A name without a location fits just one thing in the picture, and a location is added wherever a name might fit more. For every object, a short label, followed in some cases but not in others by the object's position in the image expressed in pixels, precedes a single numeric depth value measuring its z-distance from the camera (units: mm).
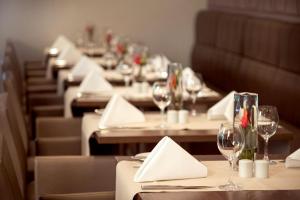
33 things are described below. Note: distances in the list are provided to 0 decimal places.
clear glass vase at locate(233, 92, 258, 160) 3324
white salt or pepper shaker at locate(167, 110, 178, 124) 4777
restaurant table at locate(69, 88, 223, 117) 5812
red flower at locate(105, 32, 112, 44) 10422
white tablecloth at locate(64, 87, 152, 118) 5945
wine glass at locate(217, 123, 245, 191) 3234
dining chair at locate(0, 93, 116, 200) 4203
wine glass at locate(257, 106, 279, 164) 3539
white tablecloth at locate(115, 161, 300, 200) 3168
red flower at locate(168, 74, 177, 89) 5012
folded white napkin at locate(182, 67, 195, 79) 5616
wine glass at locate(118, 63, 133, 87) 6707
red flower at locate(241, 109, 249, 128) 3326
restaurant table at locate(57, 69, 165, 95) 7164
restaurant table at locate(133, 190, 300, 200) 2973
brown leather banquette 6762
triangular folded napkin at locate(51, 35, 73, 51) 10144
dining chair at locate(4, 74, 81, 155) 5410
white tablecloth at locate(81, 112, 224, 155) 4684
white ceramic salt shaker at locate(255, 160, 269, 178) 3277
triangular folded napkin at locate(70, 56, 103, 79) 7441
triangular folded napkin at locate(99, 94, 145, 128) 4668
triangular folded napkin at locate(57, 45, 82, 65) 9077
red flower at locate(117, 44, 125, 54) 8855
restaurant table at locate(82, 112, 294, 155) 4410
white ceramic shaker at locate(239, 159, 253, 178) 3271
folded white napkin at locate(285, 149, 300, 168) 3492
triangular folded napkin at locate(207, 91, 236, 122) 4934
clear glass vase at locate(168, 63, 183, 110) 5016
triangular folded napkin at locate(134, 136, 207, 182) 3223
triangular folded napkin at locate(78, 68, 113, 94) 6199
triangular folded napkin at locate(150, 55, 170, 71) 7927
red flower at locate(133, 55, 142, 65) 6926
